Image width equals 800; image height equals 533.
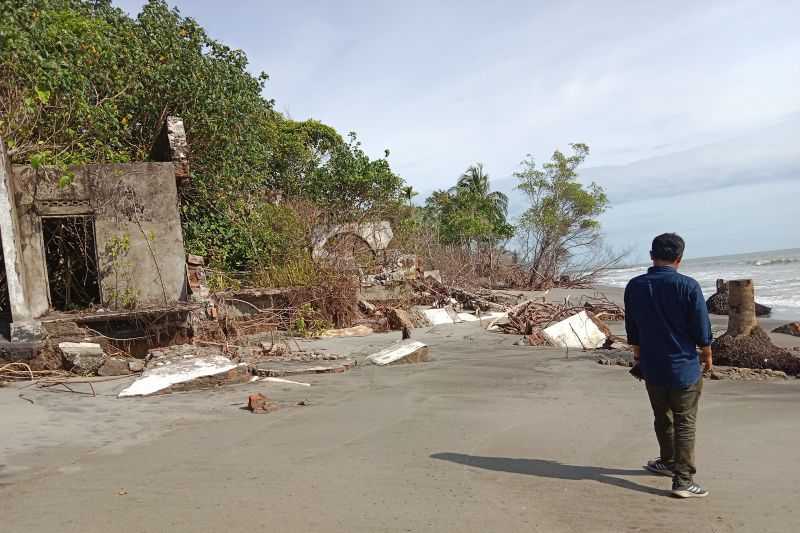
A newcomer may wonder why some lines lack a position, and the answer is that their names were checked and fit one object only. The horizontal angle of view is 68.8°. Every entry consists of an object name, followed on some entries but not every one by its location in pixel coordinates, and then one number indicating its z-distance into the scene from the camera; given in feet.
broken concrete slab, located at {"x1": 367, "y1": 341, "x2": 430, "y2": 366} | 29.25
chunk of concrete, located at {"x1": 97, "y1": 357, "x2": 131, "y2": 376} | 25.79
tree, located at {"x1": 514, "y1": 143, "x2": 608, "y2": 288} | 95.40
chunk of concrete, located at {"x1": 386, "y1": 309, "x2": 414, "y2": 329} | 45.32
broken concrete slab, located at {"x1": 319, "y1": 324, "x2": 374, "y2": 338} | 42.47
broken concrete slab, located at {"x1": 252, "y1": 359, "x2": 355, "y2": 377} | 25.94
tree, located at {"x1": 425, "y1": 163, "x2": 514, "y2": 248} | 97.96
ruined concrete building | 31.30
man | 12.53
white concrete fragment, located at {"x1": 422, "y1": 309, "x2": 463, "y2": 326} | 49.01
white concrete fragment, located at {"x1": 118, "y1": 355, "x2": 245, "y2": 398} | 21.85
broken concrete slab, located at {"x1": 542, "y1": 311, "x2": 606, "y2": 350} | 35.19
